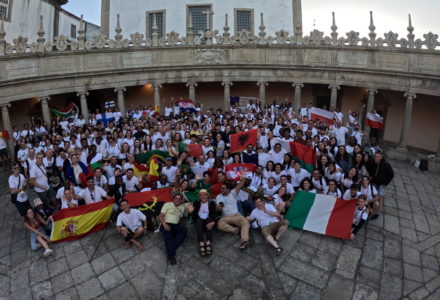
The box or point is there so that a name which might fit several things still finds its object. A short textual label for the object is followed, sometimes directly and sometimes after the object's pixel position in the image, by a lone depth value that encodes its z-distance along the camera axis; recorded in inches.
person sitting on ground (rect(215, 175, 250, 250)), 322.1
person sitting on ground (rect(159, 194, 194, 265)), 310.7
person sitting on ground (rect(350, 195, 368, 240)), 328.7
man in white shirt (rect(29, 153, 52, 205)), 377.4
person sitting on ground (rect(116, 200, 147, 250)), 318.3
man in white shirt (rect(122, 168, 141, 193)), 380.2
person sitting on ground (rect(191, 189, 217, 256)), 316.4
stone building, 650.8
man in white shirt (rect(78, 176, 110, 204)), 352.8
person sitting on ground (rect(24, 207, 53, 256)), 318.7
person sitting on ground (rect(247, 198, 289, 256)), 327.9
